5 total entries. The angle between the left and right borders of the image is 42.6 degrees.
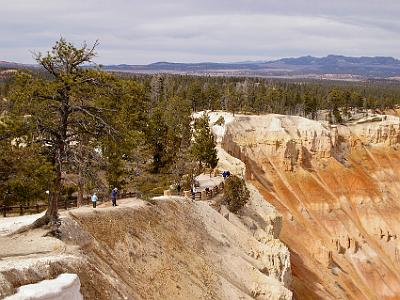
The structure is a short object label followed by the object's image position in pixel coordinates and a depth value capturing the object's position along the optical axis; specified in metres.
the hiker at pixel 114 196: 29.83
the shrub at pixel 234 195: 43.06
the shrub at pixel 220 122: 77.99
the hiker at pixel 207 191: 42.31
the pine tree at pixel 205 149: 52.75
